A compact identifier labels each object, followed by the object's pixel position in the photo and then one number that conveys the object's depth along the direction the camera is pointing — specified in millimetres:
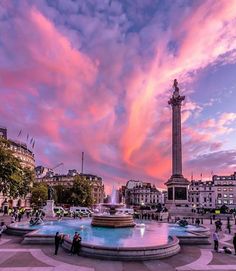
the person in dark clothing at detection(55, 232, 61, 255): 17030
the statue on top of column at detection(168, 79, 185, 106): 73649
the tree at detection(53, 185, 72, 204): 83374
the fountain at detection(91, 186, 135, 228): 28114
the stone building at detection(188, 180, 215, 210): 130873
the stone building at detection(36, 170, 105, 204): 132735
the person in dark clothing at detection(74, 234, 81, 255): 16419
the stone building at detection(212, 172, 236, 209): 128587
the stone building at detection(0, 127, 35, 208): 92223
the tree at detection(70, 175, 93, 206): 80056
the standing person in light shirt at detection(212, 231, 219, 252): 19115
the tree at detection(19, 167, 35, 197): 52264
